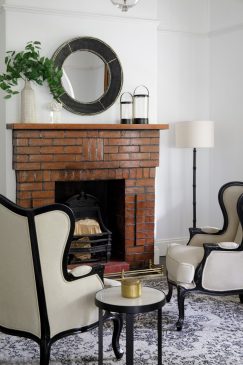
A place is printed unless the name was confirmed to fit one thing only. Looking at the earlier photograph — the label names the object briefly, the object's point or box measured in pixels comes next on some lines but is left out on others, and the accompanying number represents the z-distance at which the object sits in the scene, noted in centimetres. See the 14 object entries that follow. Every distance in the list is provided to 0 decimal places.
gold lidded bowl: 324
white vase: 526
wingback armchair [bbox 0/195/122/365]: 314
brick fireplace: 535
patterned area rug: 353
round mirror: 553
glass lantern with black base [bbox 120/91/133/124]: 577
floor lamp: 599
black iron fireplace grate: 563
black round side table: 309
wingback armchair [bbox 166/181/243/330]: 423
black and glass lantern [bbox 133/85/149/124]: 580
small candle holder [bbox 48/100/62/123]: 541
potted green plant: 518
